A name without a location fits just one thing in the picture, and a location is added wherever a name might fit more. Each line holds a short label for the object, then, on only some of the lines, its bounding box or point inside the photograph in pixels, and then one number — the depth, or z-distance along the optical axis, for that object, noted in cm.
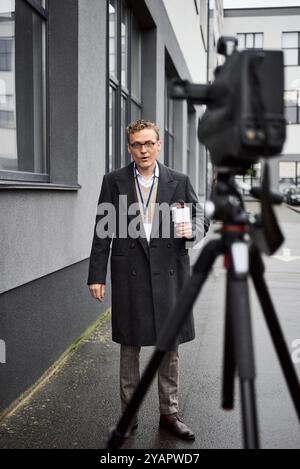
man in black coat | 343
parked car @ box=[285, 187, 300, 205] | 3622
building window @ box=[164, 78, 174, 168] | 1359
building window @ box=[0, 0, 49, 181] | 429
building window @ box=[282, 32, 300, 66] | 4156
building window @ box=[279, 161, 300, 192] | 4253
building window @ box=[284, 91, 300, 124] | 4222
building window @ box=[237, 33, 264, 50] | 4212
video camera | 182
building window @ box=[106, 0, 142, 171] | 764
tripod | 187
